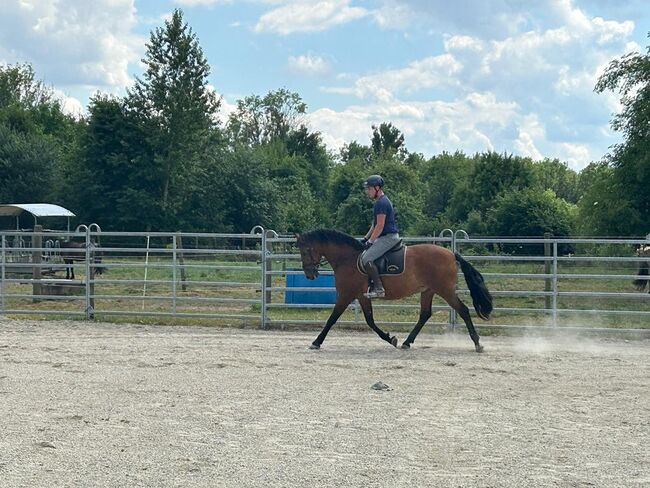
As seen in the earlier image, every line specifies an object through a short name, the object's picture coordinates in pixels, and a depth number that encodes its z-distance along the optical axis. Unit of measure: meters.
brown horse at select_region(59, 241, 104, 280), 19.98
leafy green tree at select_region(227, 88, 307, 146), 76.25
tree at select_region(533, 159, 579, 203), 84.50
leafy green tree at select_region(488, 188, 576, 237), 39.28
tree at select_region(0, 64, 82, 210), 44.53
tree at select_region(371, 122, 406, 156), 82.44
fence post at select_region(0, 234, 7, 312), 14.58
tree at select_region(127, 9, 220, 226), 41.56
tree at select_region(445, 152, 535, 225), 50.84
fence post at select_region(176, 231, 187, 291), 13.25
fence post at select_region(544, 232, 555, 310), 14.46
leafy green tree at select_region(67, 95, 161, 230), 41.12
